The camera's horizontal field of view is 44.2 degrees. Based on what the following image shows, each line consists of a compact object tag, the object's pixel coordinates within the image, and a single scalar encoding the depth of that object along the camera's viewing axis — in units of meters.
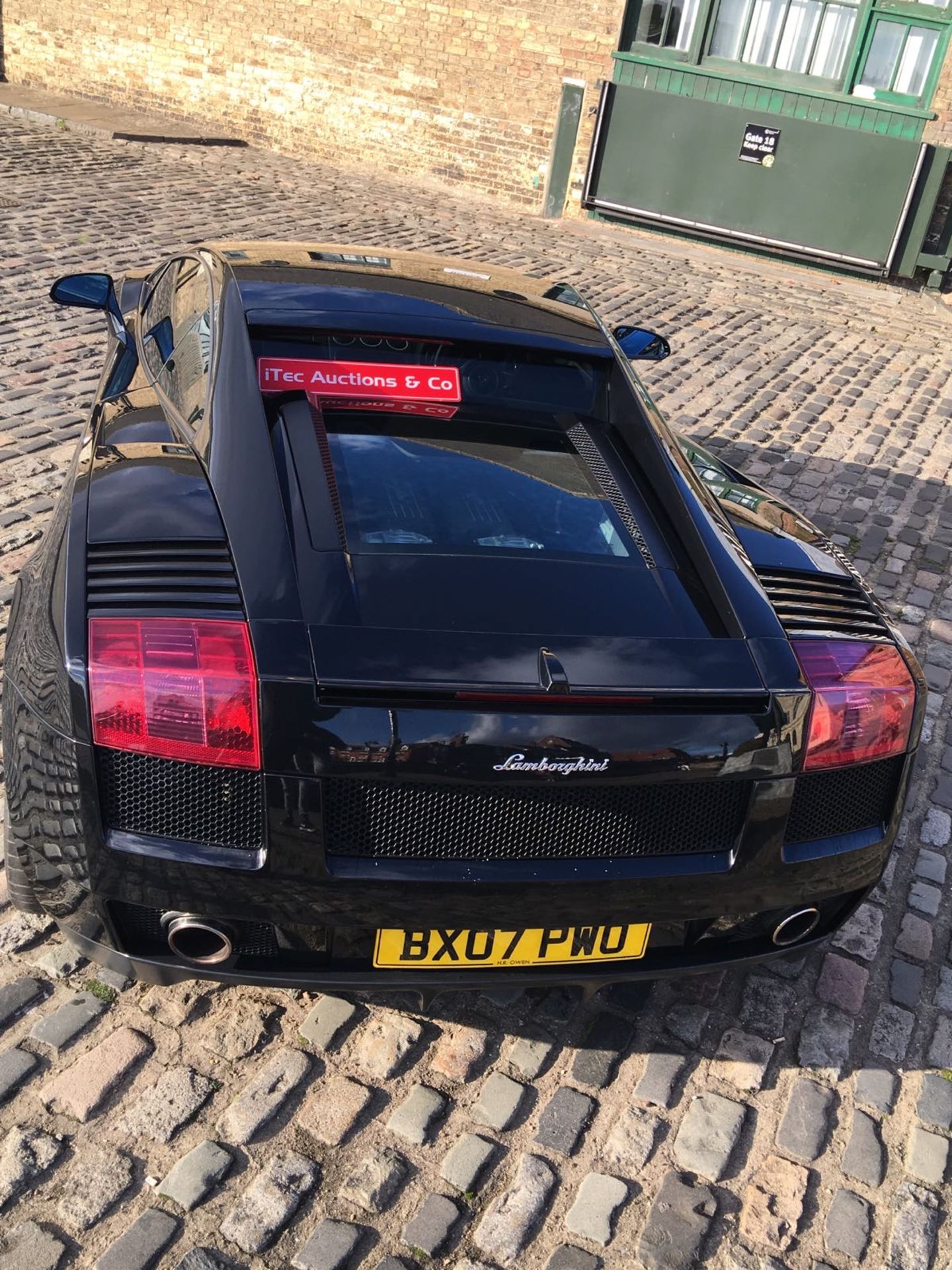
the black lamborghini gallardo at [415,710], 2.31
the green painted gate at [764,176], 12.98
